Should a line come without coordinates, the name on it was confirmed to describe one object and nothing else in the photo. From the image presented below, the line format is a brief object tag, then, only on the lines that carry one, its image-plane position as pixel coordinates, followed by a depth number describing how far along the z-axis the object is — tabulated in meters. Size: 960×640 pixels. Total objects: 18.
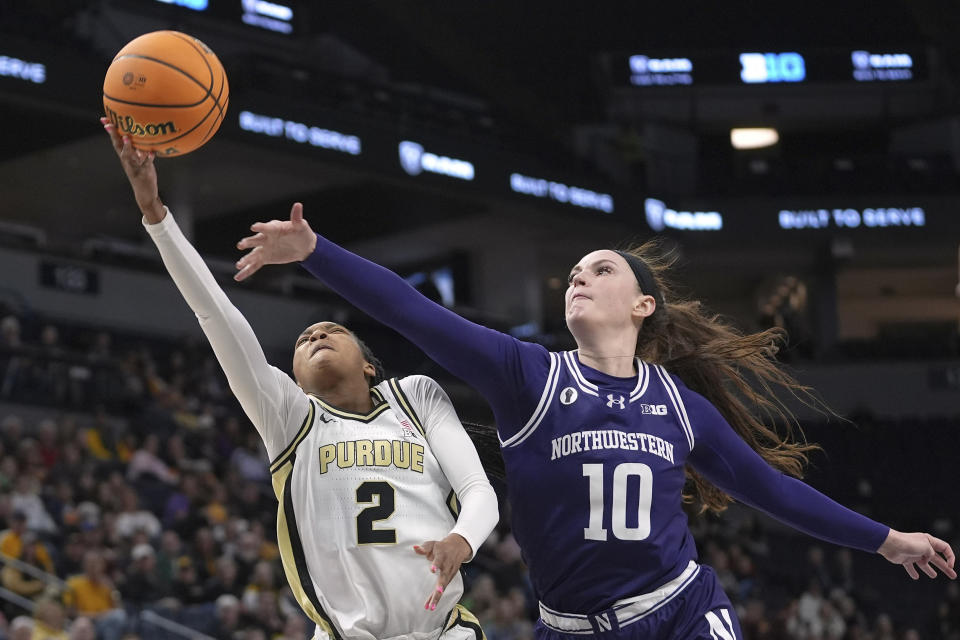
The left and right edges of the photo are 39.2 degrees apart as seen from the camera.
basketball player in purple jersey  4.12
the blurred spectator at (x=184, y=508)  12.12
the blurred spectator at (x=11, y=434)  12.56
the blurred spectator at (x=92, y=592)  9.91
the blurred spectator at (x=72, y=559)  10.55
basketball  4.35
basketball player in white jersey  4.23
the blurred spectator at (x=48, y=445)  12.68
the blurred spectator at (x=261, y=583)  11.00
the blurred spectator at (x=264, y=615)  10.62
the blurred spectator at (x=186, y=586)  10.77
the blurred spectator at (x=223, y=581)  10.97
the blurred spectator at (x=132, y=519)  11.41
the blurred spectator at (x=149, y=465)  13.16
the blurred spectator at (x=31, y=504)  11.16
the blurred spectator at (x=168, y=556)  10.95
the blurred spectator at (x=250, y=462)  15.03
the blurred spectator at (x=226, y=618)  10.47
